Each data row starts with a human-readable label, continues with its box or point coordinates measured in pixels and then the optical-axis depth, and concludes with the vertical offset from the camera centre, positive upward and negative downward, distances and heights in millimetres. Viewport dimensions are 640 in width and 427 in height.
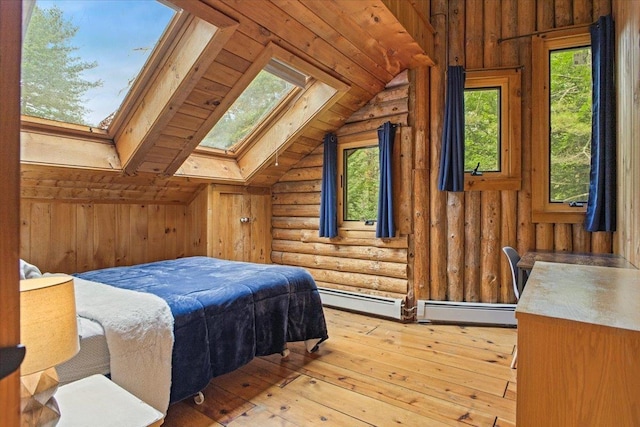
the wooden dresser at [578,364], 913 -423
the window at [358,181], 4074 +431
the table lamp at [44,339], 860 -328
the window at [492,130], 3393 +892
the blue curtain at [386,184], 3707 +352
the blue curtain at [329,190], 4215 +321
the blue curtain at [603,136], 2836 +676
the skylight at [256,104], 3309 +1208
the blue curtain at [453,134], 3441 +833
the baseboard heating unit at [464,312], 3412 -1006
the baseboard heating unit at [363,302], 3707 -1012
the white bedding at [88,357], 1520 -660
